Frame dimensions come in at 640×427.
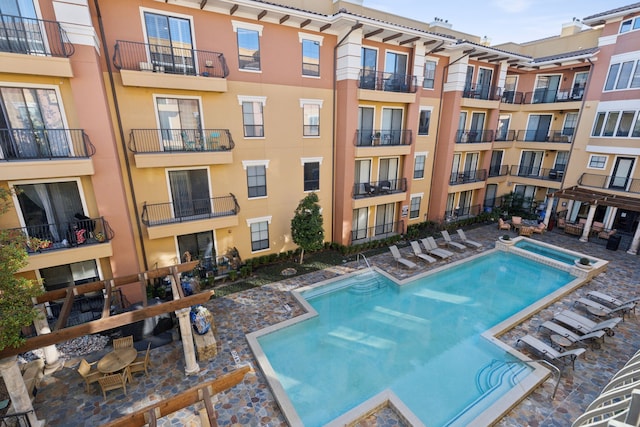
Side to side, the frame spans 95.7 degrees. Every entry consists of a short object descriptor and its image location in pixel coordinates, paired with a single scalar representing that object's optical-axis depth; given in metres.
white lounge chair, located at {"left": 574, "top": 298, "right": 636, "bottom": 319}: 11.74
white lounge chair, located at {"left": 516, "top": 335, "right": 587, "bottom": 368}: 9.29
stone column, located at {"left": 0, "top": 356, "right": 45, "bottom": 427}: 6.82
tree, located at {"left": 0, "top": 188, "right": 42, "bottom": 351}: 6.29
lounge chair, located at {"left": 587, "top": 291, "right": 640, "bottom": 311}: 12.13
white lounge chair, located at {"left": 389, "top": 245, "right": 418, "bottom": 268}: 16.39
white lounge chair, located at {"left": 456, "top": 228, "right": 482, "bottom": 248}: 19.09
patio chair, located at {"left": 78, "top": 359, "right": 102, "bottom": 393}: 8.41
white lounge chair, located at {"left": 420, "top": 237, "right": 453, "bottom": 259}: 17.50
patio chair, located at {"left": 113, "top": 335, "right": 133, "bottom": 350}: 9.63
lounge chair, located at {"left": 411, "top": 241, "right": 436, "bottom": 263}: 16.98
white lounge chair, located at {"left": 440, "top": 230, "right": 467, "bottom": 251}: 18.76
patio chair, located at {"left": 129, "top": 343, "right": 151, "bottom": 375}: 8.95
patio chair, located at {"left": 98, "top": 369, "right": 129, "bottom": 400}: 8.29
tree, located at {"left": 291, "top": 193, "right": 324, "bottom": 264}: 15.40
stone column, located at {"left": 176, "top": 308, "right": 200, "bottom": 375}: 8.80
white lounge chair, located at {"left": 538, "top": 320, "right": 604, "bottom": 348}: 10.13
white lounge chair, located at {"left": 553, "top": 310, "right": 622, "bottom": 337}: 10.50
